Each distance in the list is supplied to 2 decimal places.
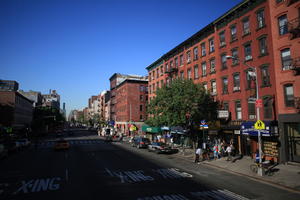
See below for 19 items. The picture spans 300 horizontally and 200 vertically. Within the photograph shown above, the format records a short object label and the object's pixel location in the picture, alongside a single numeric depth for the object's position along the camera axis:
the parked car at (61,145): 29.98
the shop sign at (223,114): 24.92
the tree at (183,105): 23.95
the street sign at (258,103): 16.03
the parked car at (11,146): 28.19
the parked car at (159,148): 26.97
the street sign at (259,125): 15.46
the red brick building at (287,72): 18.19
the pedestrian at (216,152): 22.40
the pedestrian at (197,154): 20.97
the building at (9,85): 90.33
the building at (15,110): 50.00
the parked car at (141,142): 33.33
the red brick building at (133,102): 63.25
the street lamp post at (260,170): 14.89
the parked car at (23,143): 33.97
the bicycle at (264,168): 15.20
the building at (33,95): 107.76
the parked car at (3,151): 23.27
